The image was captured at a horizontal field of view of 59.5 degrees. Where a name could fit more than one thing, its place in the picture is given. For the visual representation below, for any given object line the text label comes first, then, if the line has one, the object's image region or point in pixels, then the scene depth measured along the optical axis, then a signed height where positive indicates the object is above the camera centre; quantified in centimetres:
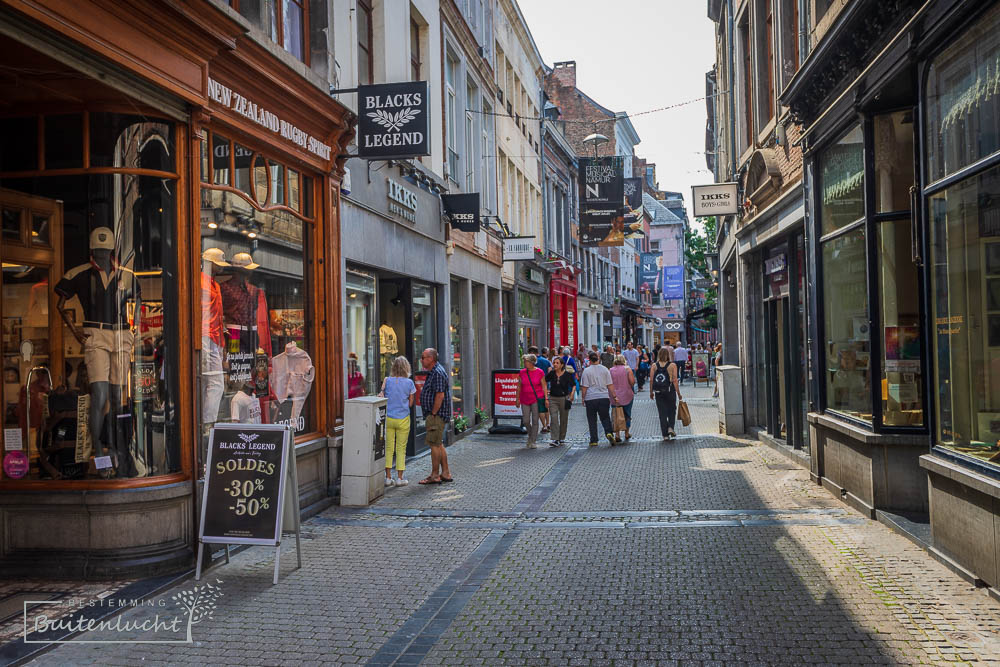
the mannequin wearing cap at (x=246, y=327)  866 +38
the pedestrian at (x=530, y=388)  1584 -55
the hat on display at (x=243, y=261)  881 +106
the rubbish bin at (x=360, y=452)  995 -103
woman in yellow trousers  1099 -62
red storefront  3212 +189
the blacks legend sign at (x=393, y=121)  1077 +298
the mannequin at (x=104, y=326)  706 +34
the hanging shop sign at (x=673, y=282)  4644 +390
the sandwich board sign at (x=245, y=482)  687 -94
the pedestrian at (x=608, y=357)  2512 -3
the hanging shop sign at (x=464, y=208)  1633 +282
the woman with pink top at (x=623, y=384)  1611 -52
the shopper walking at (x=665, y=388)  1593 -60
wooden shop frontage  676 +58
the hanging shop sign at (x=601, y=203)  2758 +486
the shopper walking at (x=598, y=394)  1548 -67
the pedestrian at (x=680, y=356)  2799 -4
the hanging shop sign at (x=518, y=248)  2222 +282
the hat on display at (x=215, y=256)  813 +103
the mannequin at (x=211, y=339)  798 +24
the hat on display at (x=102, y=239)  709 +104
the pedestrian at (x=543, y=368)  1760 -21
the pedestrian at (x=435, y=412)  1137 -69
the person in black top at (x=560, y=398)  1588 -74
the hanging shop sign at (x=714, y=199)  1546 +276
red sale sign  1706 -70
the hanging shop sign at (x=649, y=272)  5491 +536
